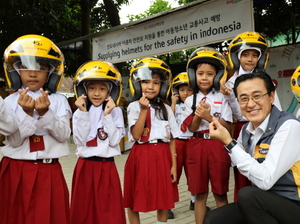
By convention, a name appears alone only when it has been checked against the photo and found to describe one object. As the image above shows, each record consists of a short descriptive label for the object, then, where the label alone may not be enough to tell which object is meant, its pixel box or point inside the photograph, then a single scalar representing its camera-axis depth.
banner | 5.23
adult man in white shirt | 2.20
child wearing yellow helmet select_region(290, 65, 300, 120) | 3.22
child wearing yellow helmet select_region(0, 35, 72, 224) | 2.51
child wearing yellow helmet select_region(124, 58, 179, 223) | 3.25
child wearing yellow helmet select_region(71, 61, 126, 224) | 3.00
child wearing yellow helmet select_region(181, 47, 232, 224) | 3.33
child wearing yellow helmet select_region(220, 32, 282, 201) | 3.56
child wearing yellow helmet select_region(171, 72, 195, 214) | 4.76
